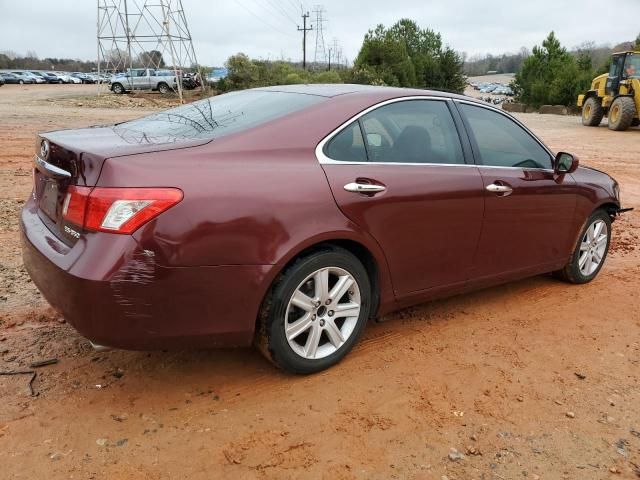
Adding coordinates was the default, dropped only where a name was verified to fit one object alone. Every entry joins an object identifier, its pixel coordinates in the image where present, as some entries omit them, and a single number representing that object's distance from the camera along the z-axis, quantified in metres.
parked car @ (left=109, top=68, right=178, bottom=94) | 34.09
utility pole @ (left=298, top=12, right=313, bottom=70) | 71.19
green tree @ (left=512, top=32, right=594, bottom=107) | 41.88
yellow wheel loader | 19.38
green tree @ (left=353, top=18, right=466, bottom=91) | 46.66
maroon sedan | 2.47
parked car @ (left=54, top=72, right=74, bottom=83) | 60.70
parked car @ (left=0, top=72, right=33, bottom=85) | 51.91
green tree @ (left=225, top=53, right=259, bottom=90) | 35.22
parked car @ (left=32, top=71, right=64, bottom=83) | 58.26
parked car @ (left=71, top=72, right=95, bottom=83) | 62.29
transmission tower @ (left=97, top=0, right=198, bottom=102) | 27.73
